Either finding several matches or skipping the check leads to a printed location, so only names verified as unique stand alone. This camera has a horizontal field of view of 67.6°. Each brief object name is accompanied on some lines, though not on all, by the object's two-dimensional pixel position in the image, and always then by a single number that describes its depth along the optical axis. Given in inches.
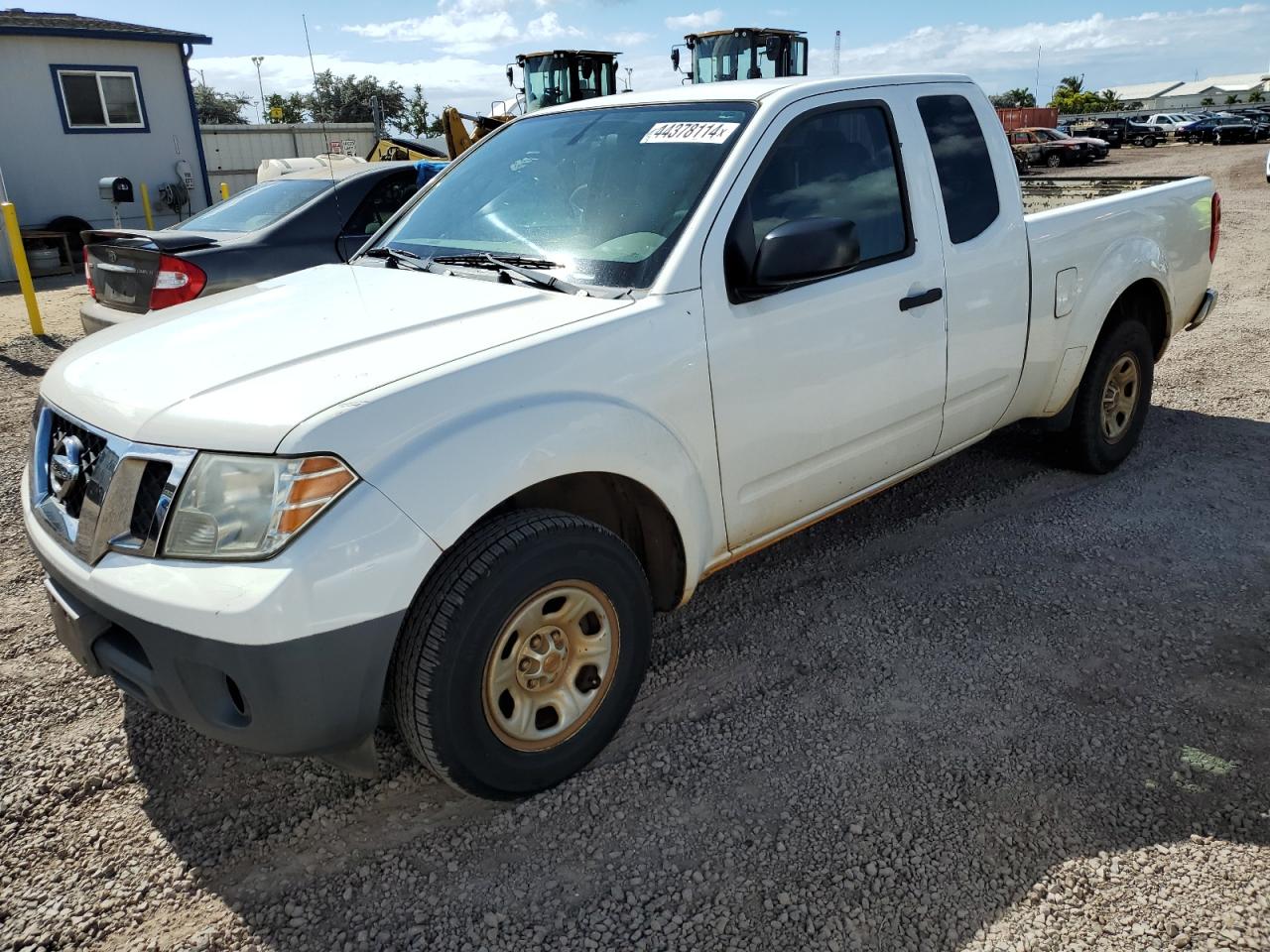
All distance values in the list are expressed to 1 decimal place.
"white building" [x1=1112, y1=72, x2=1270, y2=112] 3169.3
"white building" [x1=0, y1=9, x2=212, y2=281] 642.8
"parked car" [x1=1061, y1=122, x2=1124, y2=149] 1732.8
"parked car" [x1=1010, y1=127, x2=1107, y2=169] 1262.3
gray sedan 227.6
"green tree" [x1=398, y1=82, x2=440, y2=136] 2016.2
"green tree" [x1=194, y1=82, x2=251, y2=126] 2005.4
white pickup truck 84.8
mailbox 503.0
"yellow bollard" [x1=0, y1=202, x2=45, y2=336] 371.9
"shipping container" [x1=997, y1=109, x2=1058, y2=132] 1584.6
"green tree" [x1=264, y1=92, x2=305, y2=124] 1928.6
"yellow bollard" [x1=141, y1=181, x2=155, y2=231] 643.5
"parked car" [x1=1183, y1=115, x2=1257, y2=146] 1665.8
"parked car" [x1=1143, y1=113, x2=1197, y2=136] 1765.1
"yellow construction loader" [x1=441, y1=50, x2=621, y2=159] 634.2
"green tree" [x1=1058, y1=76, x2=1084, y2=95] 3347.9
